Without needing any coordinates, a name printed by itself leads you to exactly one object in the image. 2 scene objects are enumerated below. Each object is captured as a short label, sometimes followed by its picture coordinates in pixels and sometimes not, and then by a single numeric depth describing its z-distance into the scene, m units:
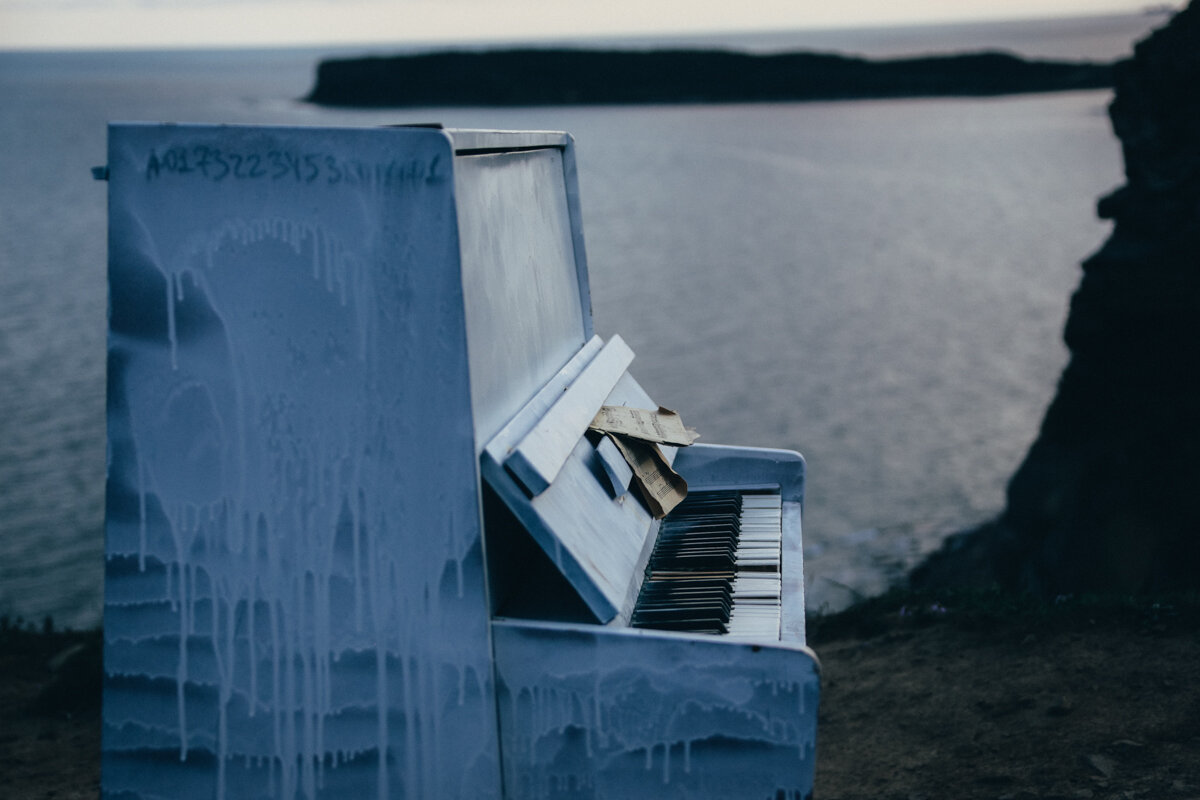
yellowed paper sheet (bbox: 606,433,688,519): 3.49
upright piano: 2.62
